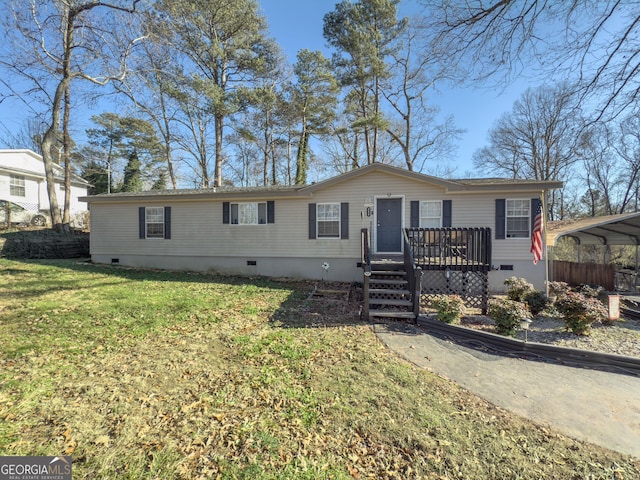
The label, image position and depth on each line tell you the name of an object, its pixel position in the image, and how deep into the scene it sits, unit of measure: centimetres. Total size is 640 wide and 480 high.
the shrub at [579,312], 505
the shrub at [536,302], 622
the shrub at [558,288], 709
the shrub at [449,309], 541
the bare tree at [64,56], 1190
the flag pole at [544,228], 826
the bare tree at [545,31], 425
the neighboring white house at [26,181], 1720
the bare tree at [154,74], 1405
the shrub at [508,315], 488
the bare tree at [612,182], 1994
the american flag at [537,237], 696
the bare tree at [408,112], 1703
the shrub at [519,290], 653
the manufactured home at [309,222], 877
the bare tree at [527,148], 2108
